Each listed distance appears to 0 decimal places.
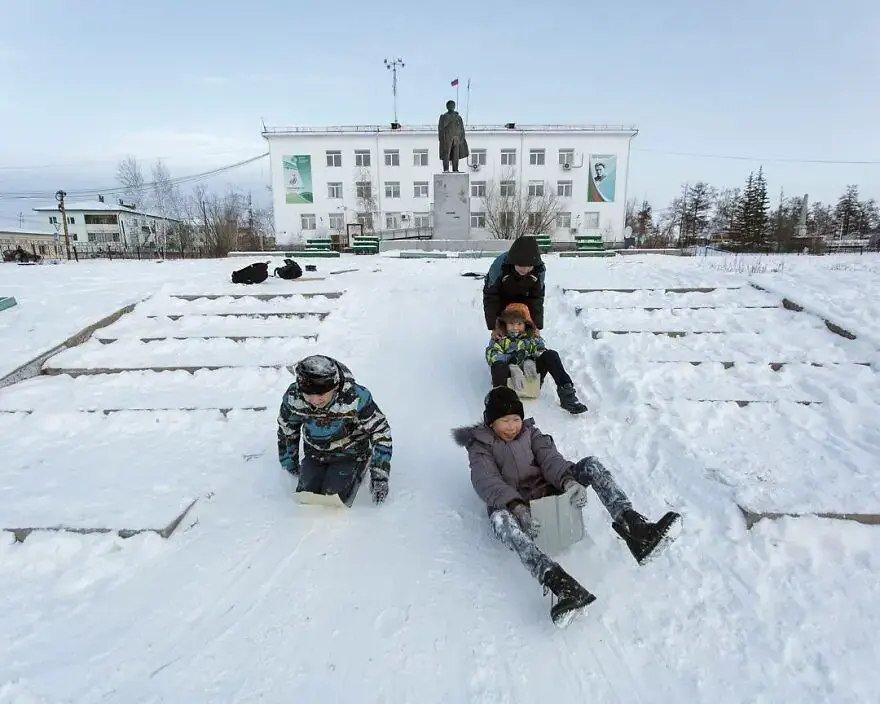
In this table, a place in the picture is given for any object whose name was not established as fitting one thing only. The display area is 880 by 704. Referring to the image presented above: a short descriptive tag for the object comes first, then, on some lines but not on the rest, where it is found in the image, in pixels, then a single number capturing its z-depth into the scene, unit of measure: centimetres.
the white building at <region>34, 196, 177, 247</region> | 5966
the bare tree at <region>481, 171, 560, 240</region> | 3481
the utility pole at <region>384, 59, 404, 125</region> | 4059
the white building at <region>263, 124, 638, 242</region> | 3947
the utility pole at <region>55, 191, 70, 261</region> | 3566
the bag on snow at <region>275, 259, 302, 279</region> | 966
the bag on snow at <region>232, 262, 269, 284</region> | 919
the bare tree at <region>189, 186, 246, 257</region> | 3141
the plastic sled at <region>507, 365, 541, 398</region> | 496
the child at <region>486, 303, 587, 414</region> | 494
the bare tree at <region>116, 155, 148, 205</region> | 5194
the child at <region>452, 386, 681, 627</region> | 236
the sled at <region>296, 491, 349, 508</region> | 322
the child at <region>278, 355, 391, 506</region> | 332
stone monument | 1675
